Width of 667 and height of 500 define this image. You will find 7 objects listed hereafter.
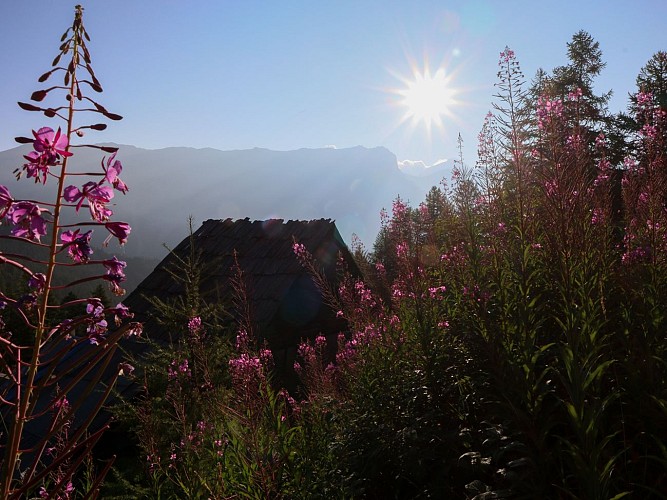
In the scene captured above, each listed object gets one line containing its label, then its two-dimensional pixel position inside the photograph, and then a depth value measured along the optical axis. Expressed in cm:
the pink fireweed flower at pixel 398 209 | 515
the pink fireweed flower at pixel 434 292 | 447
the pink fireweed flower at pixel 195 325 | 457
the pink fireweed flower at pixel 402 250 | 435
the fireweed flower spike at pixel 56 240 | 93
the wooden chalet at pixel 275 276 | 1130
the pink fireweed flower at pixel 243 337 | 363
